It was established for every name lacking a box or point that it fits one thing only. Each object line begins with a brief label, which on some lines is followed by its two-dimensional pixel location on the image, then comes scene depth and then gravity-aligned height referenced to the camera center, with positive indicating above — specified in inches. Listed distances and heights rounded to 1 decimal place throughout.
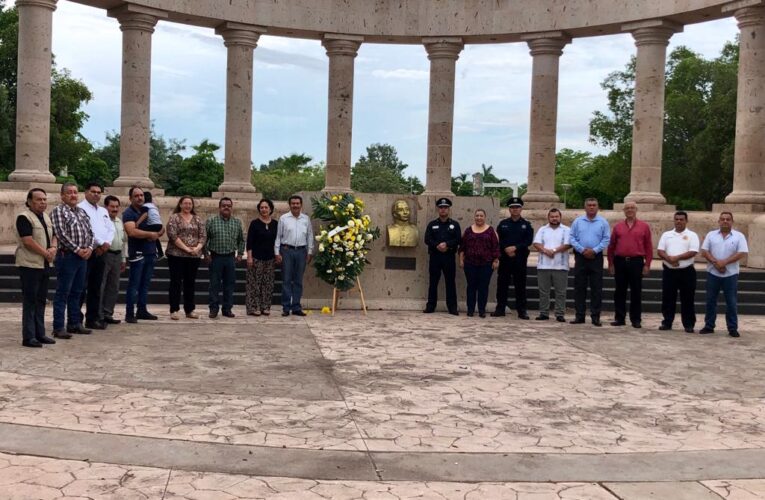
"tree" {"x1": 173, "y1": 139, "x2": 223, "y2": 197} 3452.3 +165.3
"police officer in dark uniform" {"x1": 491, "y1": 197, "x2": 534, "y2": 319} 670.5 -23.9
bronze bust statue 697.6 -9.4
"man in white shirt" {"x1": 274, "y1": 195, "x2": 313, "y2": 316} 638.5 -26.3
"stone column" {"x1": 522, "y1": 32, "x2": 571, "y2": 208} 1066.1 +144.4
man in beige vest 452.8 -29.5
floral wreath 647.8 -18.3
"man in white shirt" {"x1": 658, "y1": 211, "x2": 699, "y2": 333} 607.5 -30.3
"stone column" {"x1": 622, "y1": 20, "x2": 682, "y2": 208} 988.6 +144.3
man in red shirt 619.8 -23.5
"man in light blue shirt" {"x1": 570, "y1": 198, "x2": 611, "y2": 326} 633.6 -23.9
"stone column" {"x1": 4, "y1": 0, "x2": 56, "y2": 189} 894.4 +125.9
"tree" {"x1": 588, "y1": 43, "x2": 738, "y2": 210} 1971.0 +258.7
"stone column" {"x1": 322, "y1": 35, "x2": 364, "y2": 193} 1087.0 +147.6
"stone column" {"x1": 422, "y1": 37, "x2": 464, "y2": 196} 1086.4 +141.3
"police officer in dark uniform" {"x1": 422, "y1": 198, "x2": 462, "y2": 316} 674.2 -21.6
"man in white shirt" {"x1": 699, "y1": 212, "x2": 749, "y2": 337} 590.6 -23.3
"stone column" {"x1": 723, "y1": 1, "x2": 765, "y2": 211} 891.4 +133.1
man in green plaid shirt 610.5 -28.5
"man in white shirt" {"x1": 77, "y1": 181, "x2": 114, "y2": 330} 521.3 -23.6
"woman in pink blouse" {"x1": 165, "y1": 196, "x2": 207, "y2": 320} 594.2 -27.4
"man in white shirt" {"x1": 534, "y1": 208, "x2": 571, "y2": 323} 655.1 -30.7
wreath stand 658.2 -63.2
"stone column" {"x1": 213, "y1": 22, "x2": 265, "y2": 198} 1047.0 +140.7
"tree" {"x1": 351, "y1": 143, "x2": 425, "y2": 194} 3959.2 +232.0
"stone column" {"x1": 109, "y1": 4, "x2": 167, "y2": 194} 978.7 +147.1
